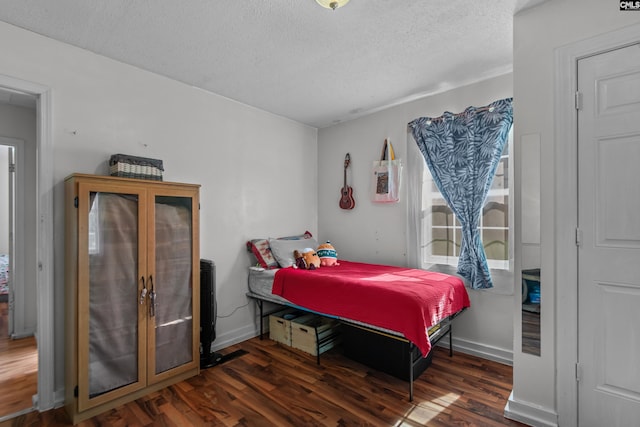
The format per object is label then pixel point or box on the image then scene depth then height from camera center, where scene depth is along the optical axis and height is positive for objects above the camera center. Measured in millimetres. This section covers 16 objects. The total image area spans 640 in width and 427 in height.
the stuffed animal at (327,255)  3305 -478
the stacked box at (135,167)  2236 +364
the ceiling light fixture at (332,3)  1715 +1215
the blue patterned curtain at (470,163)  2688 +476
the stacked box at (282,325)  3111 -1203
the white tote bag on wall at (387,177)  3404 +413
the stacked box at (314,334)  2840 -1188
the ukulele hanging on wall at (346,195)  3832 +228
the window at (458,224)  2744 -123
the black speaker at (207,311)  2701 -883
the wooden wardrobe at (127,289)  1989 -557
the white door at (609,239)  1576 -152
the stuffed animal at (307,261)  3085 -502
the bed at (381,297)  2092 -692
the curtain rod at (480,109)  2703 +959
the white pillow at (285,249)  3262 -411
